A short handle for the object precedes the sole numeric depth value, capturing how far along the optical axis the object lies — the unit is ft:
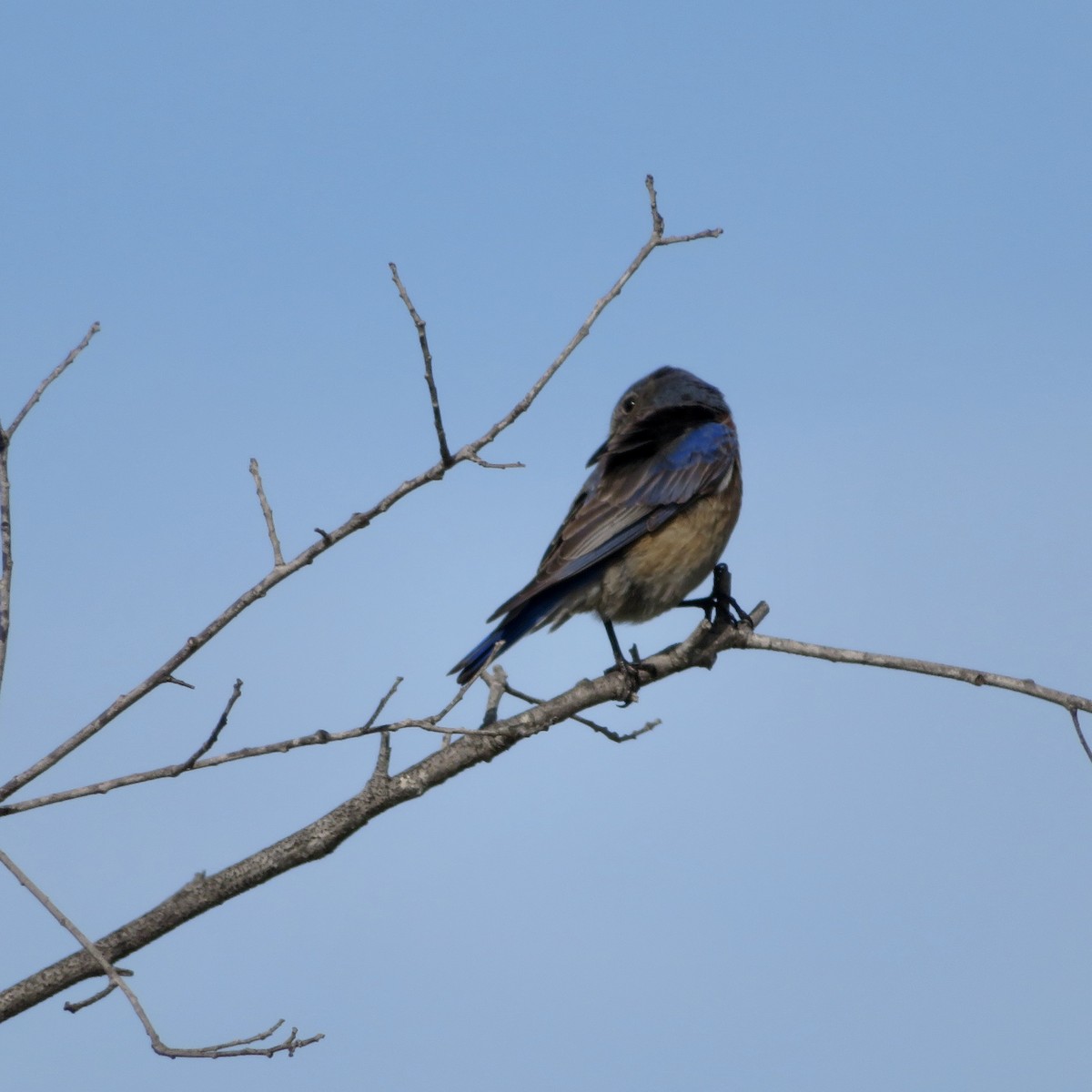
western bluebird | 38.93
